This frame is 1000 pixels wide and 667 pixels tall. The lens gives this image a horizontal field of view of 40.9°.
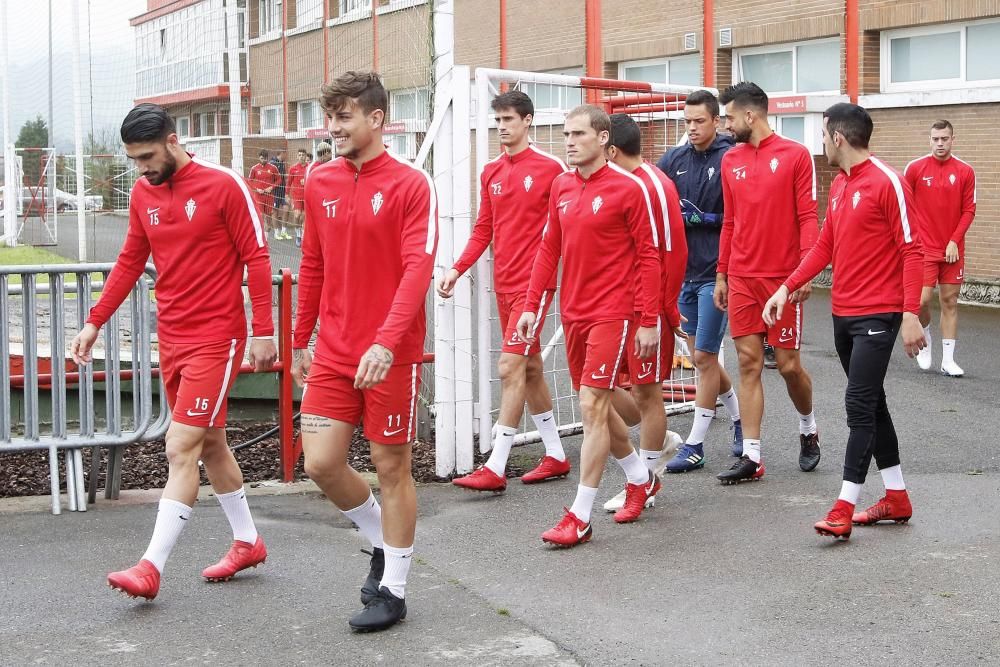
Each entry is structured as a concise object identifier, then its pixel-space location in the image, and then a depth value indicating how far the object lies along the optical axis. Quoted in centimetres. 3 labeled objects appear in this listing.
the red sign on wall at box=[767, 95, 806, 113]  2117
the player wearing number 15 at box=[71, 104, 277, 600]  564
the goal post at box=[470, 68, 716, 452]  839
